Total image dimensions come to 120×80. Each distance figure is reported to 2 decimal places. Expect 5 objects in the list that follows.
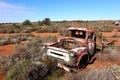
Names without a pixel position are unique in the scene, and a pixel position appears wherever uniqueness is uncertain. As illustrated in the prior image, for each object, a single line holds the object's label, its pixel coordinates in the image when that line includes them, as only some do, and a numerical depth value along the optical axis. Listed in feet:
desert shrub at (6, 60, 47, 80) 9.04
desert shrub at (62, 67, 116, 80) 7.90
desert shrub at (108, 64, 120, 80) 8.36
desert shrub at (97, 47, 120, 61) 11.60
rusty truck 10.18
